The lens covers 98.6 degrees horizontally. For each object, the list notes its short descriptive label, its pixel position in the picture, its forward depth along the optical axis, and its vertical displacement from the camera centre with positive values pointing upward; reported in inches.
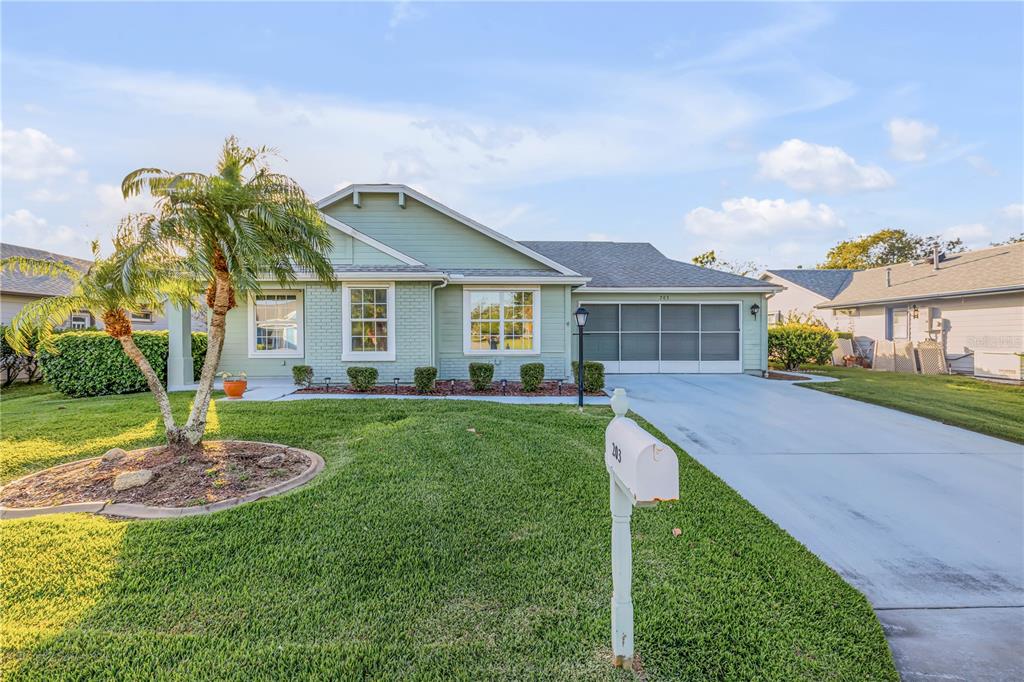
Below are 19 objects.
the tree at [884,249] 1680.6 +351.5
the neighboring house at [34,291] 626.8 +87.7
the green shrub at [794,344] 624.4 -4.2
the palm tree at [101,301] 176.6 +20.0
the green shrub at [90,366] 392.8 -14.8
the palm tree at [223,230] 176.2 +50.0
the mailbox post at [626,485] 64.7 -21.7
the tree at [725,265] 1520.7 +276.5
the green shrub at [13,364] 498.6 -16.2
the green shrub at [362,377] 407.5 -28.5
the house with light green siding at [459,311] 430.3 +37.3
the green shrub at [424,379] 403.5 -30.6
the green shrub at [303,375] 427.5 -27.1
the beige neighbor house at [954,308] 586.9 +51.2
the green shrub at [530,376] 427.5 -31.0
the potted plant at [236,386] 360.2 -31.2
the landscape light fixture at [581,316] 346.9 +22.0
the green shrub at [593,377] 422.9 -32.2
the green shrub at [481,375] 425.1 -29.1
